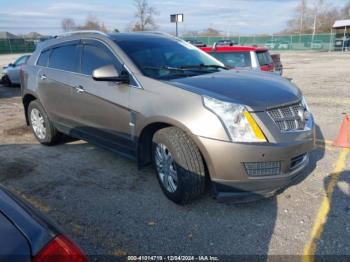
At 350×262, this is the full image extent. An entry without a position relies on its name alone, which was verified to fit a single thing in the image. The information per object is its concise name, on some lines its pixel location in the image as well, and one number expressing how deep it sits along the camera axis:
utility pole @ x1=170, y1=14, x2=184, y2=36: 32.69
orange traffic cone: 5.21
